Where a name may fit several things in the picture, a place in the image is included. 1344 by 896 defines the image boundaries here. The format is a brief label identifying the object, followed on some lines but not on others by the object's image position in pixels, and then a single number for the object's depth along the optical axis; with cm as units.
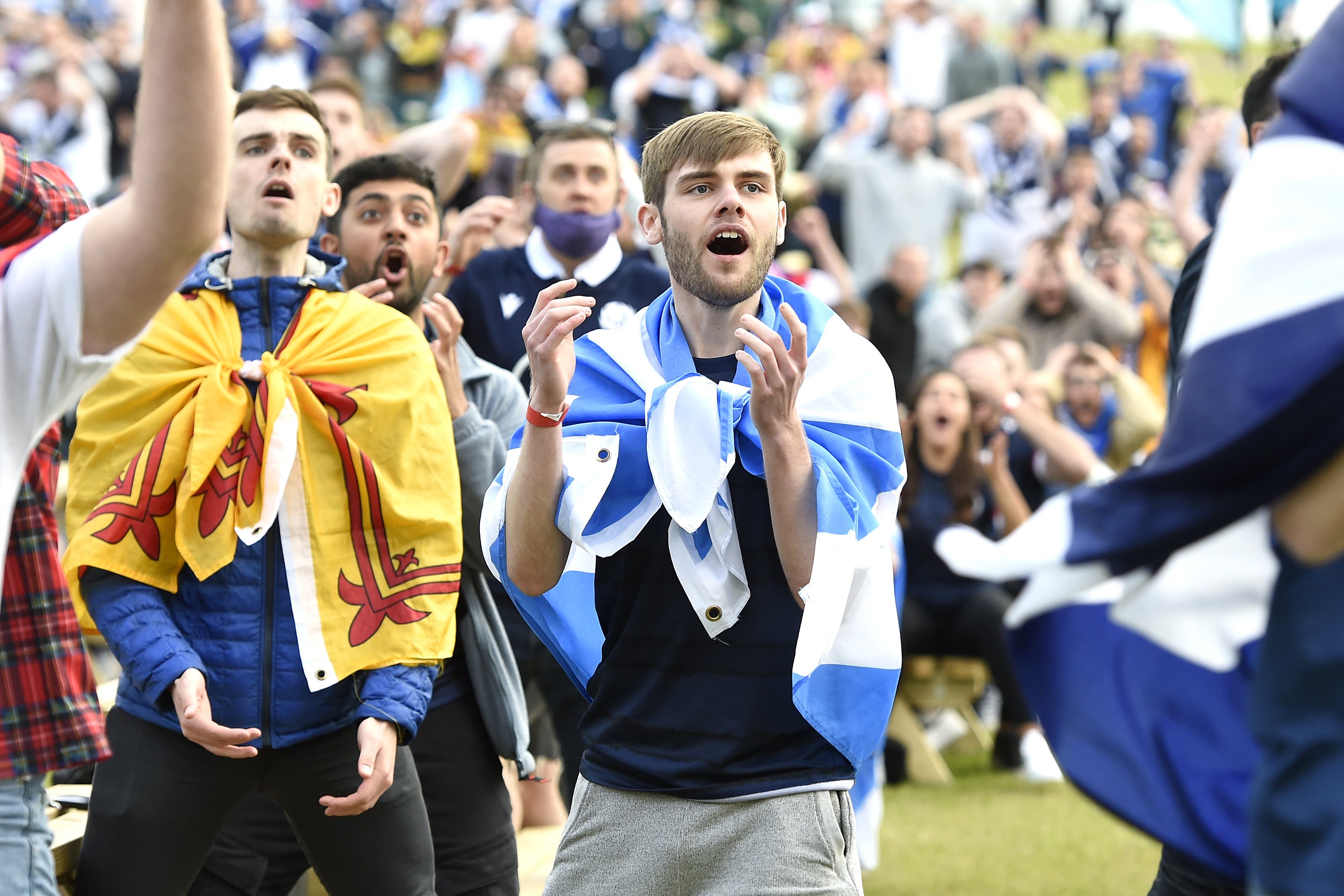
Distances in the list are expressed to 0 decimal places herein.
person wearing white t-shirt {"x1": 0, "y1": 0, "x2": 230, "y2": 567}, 432
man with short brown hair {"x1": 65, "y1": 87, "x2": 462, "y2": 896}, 709
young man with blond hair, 621
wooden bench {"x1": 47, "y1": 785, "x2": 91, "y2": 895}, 790
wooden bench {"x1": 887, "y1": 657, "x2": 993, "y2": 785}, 1648
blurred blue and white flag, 394
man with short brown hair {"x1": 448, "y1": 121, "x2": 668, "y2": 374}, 1086
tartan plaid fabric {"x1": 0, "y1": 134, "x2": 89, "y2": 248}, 523
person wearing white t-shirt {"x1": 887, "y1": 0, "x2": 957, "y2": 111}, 3572
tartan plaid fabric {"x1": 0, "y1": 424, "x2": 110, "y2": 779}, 523
